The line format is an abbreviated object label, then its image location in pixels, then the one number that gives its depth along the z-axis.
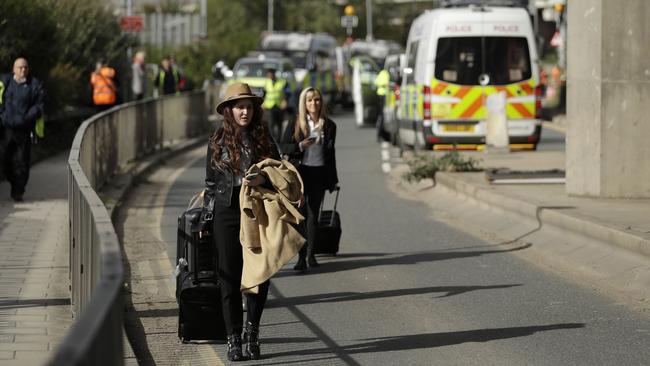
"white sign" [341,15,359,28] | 67.82
